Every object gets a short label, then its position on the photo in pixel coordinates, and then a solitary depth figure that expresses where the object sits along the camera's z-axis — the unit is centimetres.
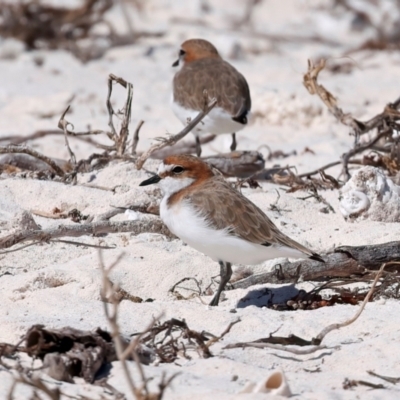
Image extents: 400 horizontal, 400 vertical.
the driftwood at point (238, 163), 1316
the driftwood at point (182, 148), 1408
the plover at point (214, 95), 1451
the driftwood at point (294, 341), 720
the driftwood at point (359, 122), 1287
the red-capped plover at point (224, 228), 867
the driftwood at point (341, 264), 891
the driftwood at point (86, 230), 955
